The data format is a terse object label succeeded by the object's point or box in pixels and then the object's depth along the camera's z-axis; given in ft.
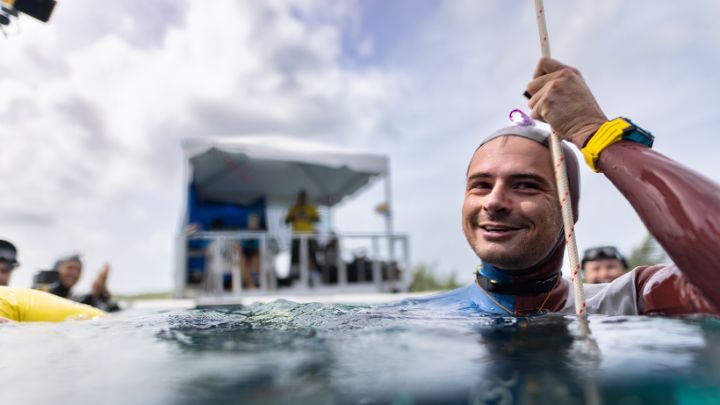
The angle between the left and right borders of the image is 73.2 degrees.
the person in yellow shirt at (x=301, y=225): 27.91
